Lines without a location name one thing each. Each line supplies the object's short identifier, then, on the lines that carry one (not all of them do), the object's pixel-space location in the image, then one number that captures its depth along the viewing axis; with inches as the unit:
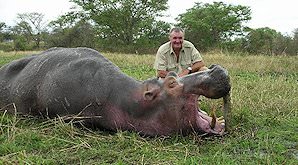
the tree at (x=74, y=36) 1314.0
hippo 121.3
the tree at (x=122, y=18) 1280.8
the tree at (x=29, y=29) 1735.5
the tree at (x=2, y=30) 1771.8
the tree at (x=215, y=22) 1296.8
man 207.0
